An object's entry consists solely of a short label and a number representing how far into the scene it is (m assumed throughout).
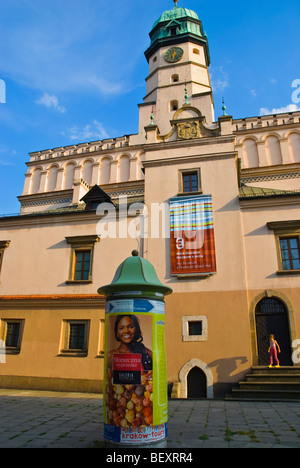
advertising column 6.56
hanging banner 16.34
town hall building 15.12
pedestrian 13.99
